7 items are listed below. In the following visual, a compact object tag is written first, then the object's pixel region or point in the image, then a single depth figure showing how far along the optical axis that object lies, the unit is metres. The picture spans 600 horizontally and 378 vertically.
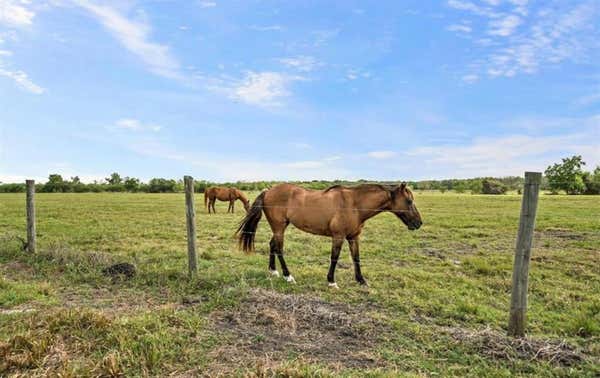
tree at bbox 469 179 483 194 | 42.78
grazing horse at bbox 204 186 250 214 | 20.03
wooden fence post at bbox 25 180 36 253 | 7.44
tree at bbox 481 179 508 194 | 41.84
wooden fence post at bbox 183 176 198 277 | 5.65
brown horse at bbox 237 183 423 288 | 5.89
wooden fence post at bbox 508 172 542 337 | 3.64
